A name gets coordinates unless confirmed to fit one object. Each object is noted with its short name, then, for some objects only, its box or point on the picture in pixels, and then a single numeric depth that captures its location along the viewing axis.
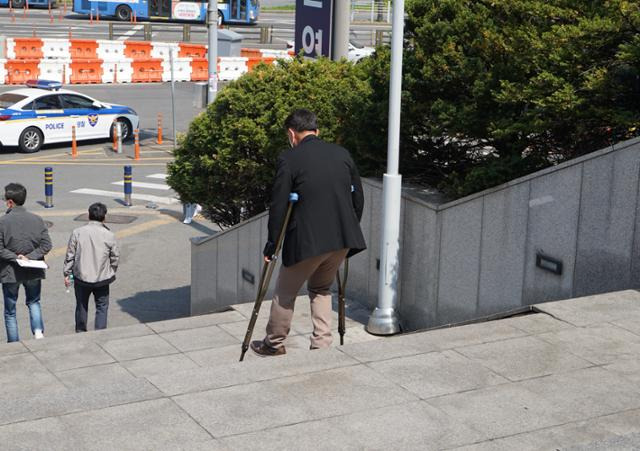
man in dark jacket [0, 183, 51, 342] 9.61
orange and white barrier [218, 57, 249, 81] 37.79
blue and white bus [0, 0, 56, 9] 56.72
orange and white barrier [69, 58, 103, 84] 35.38
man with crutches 6.37
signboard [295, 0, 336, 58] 12.36
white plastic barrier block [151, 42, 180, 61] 39.19
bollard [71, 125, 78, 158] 24.38
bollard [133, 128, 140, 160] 24.06
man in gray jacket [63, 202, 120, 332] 9.88
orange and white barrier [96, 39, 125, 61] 38.03
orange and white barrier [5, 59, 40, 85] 33.62
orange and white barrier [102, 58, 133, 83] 36.62
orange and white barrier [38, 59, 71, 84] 34.41
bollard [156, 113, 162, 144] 26.52
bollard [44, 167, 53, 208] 18.69
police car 23.91
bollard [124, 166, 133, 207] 18.95
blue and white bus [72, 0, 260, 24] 53.44
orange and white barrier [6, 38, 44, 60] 36.41
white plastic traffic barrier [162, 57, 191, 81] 38.16
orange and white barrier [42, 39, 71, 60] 37.25
